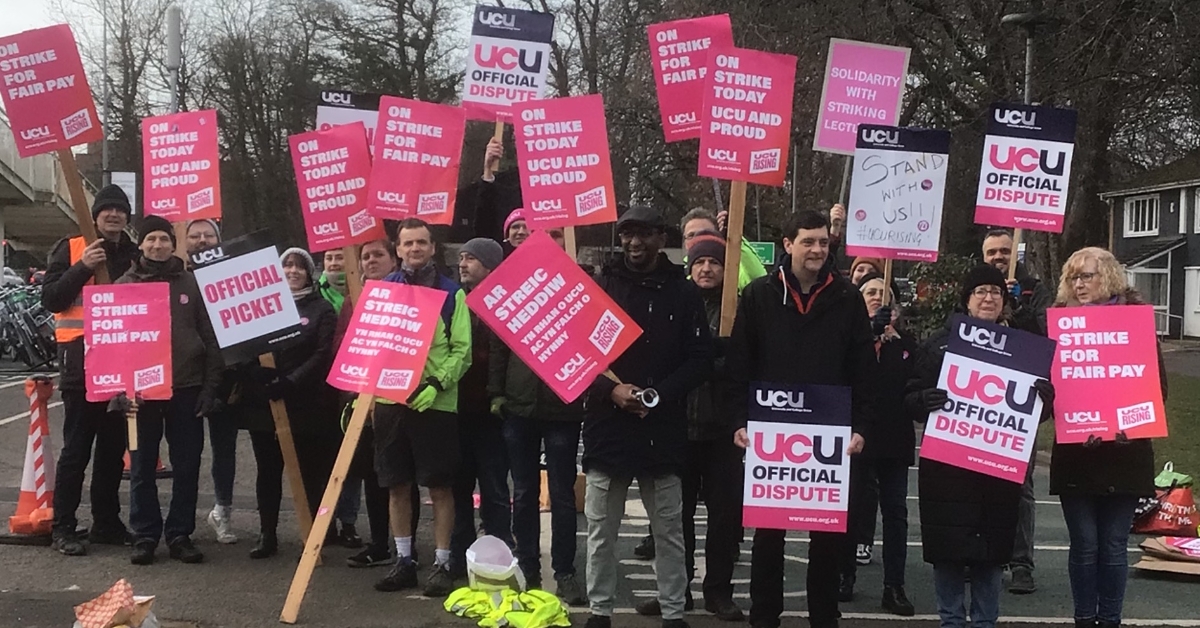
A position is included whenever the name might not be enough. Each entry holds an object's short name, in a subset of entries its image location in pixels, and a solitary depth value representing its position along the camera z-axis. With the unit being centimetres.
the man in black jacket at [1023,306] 661
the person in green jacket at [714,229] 692
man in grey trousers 571
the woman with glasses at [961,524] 531
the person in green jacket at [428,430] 643
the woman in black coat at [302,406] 721
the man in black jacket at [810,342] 558
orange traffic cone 763
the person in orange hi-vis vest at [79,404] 730
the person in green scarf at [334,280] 791
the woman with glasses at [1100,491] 561
